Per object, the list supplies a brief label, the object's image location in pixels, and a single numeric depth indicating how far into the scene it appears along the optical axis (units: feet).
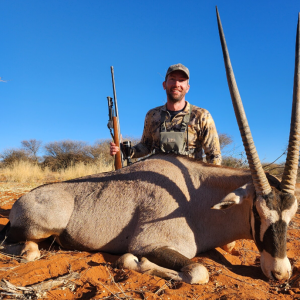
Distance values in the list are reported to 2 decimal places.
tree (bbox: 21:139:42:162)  124.13
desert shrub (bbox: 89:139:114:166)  84.89
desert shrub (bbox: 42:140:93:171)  82.38
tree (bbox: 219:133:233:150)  71.76
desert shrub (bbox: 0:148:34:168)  88.74
